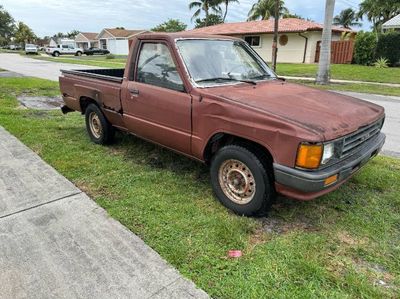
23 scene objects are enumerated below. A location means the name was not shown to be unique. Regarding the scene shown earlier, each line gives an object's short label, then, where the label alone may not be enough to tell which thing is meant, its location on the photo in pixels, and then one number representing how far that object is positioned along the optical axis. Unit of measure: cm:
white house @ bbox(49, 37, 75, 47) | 7775
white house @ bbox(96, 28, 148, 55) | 5803
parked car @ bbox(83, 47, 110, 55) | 5042
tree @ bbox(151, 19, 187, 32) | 6012
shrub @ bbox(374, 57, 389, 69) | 2206
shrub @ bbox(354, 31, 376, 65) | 2379
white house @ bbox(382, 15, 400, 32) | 2605
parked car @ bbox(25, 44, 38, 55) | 5018
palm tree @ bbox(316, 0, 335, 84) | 1427
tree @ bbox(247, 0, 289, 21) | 3809
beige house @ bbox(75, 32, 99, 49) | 7056
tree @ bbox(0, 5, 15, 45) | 8810
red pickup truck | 294
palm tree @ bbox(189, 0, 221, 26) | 4531
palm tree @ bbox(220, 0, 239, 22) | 4588
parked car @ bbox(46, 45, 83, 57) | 4647
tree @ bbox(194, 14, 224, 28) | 5025
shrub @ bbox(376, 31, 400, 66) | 2259
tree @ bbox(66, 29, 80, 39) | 10144
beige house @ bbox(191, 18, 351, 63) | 2864
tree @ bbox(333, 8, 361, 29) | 5431
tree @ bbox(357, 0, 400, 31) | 2906
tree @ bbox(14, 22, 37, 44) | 8344
